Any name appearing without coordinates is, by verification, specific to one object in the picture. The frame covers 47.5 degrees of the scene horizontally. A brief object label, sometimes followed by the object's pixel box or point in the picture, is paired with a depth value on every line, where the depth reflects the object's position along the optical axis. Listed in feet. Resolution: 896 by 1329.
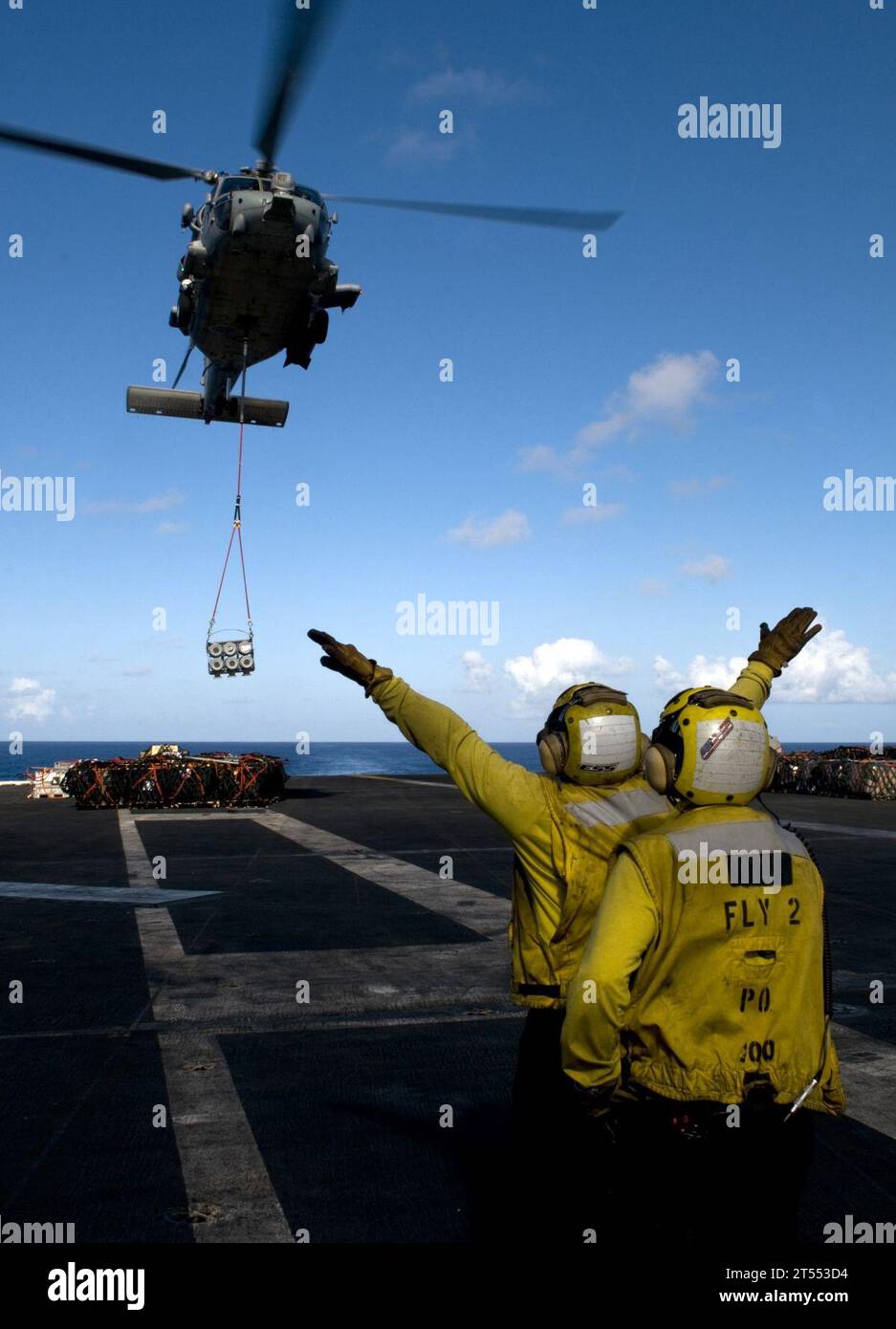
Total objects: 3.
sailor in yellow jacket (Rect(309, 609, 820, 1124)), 11.30
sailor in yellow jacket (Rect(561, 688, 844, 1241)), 8.75
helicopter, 51.55
